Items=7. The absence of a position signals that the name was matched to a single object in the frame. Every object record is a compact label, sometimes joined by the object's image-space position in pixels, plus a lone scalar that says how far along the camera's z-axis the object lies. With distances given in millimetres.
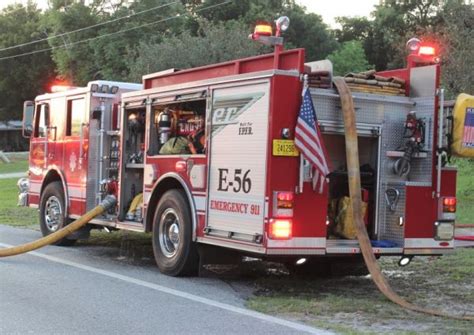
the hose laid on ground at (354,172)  14910
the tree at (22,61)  112695
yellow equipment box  15954
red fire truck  14594
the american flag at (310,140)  14540
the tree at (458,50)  35044
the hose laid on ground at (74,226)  20196
